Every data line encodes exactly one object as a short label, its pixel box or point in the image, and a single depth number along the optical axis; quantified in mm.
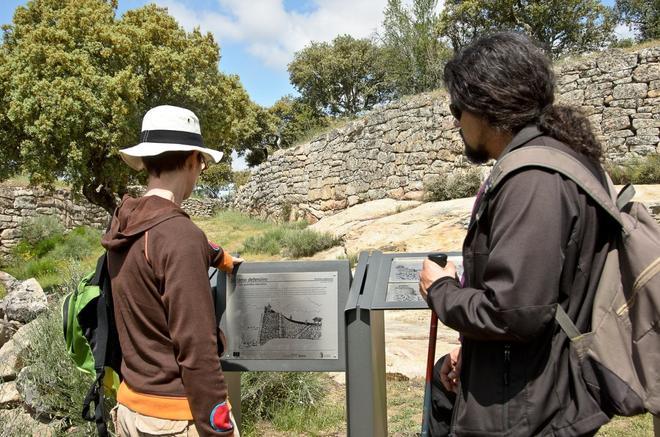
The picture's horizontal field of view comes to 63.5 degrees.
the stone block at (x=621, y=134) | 11445
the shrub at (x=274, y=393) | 3896
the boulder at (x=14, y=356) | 4164
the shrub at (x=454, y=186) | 11797
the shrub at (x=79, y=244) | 13984
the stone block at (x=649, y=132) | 11117
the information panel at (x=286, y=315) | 2404
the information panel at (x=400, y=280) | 2219
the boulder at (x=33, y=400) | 3594
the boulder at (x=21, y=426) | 3040
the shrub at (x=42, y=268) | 12297
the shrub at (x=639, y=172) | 9711
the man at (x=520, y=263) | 1347
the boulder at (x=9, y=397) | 3887
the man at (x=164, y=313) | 1647
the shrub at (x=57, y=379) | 3494
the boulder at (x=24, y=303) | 5945
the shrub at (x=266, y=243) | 11492
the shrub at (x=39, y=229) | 14930
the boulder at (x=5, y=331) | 5336
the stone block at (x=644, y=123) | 11109
